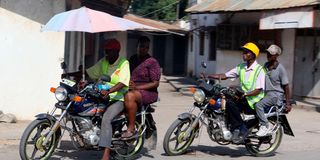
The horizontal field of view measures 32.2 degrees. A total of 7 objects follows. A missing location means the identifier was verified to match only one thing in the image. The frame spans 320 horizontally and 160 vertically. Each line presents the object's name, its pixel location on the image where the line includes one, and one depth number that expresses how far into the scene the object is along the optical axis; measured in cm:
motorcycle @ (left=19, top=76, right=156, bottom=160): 629
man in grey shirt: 777
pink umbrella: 658
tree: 4012
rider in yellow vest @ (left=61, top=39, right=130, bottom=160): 654
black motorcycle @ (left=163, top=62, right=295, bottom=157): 733
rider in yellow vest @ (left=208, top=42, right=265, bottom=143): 747
